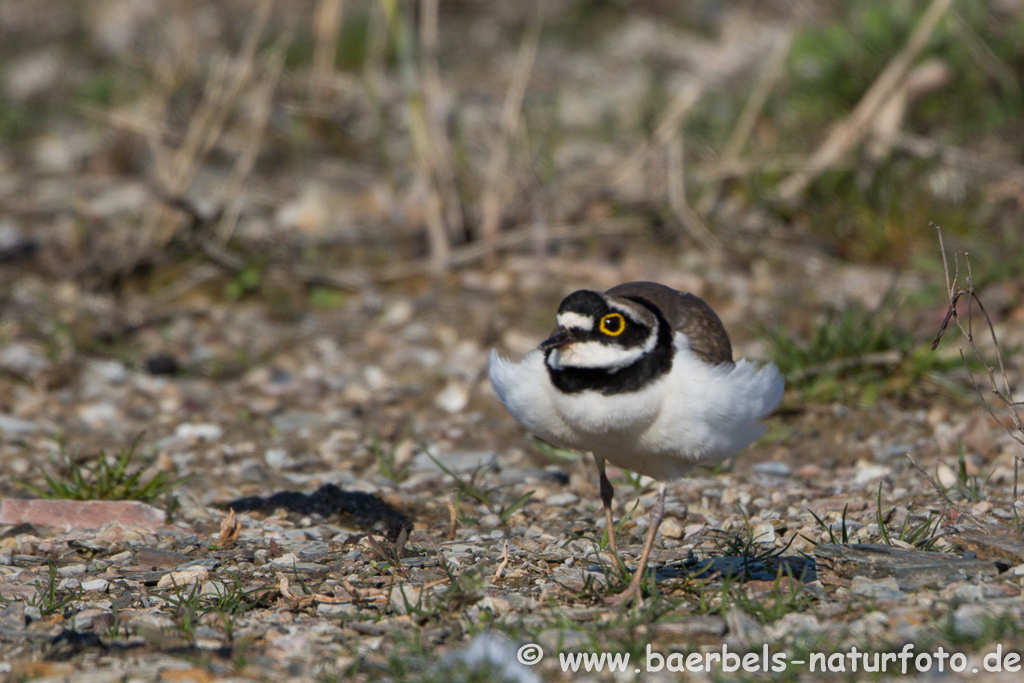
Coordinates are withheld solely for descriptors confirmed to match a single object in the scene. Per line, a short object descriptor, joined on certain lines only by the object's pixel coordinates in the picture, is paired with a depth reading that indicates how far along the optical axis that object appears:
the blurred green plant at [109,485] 8.93
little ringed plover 6.62
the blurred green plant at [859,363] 10.69
